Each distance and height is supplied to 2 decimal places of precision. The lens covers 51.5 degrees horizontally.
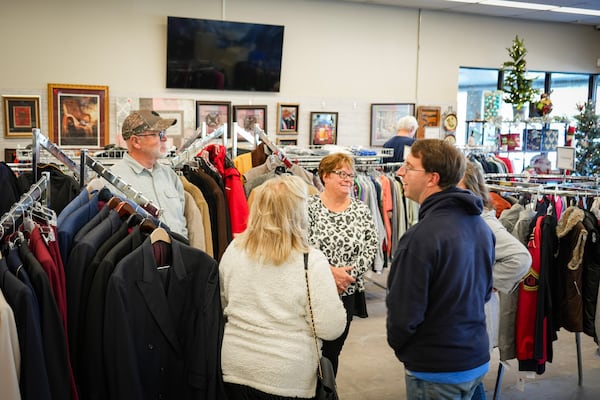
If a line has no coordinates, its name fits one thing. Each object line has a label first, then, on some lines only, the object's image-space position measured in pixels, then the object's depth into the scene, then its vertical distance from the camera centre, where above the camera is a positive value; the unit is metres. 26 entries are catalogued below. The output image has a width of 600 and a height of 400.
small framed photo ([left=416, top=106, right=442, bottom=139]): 9.65 +0.22
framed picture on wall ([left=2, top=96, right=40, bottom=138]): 7.20 +0.08
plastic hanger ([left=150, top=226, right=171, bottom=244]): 2.32 -0.41
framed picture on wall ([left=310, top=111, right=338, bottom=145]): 8.89 +0.02
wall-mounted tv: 7.87 +0.94
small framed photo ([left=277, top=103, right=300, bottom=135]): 8.66 +0.14
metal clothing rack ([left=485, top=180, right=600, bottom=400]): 3.81 -0.36
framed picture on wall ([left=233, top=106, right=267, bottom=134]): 8.38 +0.16
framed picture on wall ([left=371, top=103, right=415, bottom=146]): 9.31 +0.16
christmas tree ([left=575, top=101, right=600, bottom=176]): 9.66 -0.09
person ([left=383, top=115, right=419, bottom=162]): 7.26 -0.08
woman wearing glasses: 3.30 -0.55
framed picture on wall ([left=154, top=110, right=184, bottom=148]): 7.98 -0.04
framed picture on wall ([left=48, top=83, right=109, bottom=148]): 7.38 +0.10
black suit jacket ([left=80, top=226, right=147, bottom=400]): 2.15 -0.73
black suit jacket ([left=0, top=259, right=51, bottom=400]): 1.82 -0.64
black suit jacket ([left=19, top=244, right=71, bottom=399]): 1.92 -0.66
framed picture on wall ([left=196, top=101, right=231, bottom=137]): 8.17 +0.18
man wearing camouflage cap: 3.33 -0.23
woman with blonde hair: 2.25 -0.65
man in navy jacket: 2.18 -0.54
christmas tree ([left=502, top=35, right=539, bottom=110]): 9.26 +0.75
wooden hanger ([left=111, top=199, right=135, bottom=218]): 2.58 -0.35
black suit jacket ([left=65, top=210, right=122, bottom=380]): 2.19 -0.57
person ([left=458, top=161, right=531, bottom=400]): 2.92 -0.54
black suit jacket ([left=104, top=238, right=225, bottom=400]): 2.13 -0.72
